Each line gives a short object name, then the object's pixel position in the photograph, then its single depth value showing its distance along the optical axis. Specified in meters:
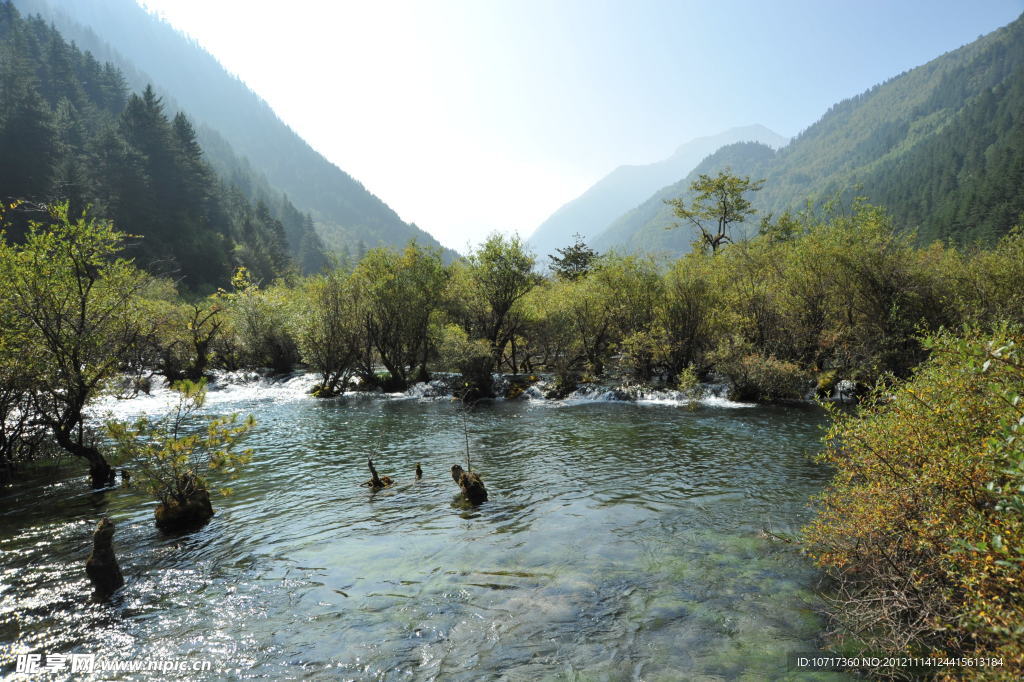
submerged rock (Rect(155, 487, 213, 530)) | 12.13
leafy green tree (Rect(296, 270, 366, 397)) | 37.59
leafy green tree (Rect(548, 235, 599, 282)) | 70.85
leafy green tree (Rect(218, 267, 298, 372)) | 44.38
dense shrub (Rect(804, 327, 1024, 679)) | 4.59
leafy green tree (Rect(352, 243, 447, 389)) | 39.53
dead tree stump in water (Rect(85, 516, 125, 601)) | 8.96
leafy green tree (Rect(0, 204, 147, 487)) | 13.17
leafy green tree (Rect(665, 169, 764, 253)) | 54.62
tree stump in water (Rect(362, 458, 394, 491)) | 15.73
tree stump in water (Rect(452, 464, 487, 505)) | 14.18
